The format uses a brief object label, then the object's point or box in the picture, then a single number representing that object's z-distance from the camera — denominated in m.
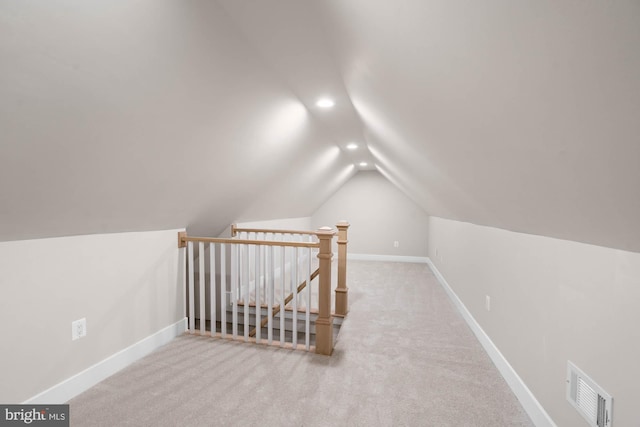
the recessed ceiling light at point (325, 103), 2.71
